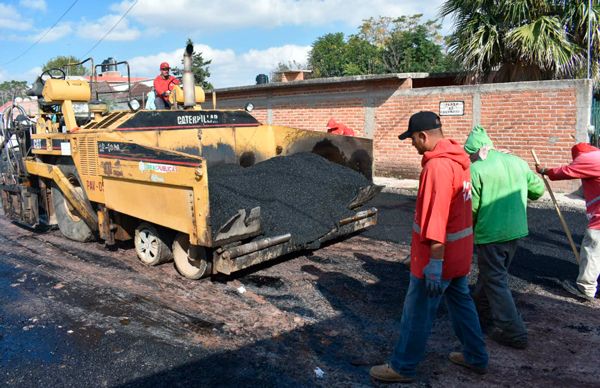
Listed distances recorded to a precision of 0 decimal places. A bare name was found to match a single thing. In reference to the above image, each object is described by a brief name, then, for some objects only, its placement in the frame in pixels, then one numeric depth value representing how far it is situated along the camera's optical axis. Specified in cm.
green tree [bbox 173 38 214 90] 3025
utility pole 984
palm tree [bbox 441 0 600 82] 1000
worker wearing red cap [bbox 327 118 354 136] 990
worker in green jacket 356
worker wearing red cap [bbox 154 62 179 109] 758
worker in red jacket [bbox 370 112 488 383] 285
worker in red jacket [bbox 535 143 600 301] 443
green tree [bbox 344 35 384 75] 2480
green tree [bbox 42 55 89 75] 5320
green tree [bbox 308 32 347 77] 2781
